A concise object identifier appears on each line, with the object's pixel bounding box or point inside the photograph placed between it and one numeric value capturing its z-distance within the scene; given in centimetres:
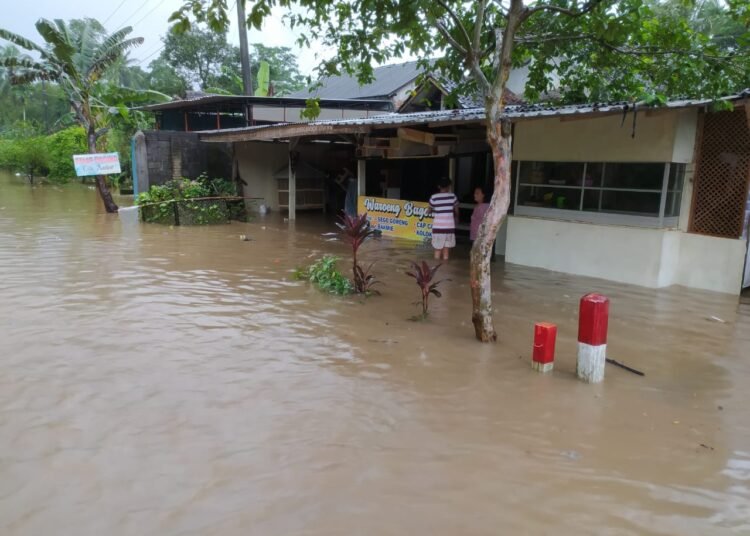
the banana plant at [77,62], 1602
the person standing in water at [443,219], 1073
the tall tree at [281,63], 4522
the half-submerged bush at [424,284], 688
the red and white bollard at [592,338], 483
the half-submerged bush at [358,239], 805
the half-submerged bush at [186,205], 1594
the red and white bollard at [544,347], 522
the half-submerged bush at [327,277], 815
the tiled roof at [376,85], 2252
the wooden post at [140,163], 1822
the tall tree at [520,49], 591
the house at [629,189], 830
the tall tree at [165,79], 3959
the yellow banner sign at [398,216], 1301
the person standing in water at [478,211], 1043
